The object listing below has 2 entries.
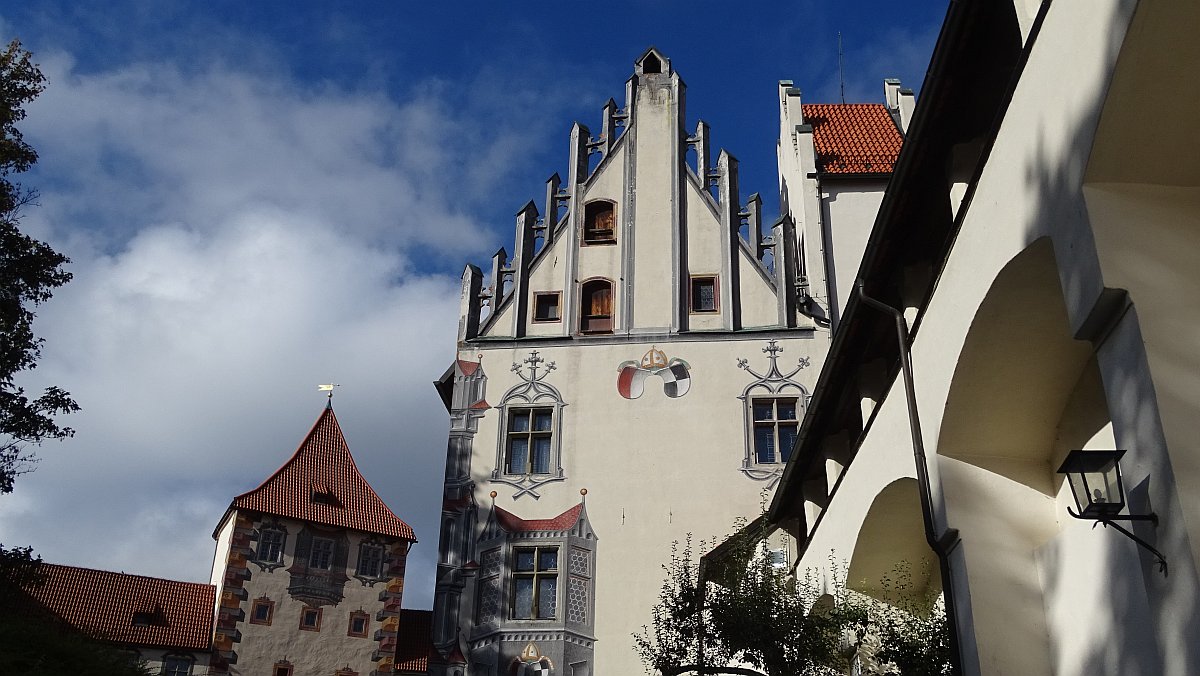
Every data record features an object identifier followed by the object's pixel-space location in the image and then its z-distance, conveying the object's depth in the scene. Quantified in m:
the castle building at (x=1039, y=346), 5.25
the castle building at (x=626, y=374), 17.81
